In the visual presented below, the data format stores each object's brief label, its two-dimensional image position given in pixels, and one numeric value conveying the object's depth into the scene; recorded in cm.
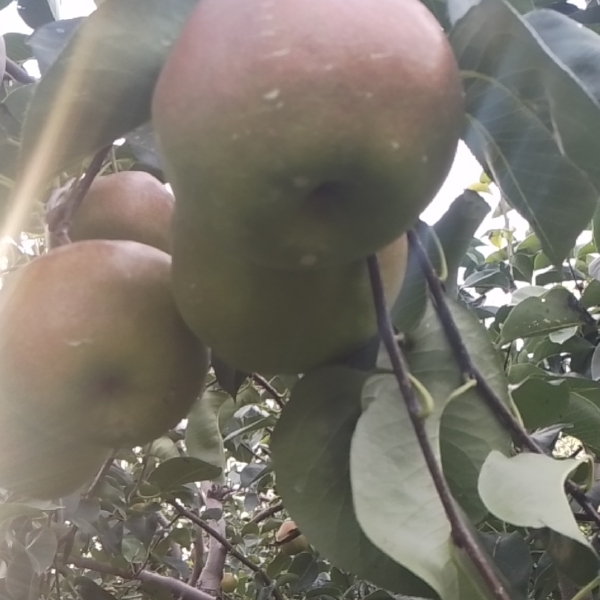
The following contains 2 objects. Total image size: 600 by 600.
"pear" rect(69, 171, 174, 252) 78
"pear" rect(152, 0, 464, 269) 42
